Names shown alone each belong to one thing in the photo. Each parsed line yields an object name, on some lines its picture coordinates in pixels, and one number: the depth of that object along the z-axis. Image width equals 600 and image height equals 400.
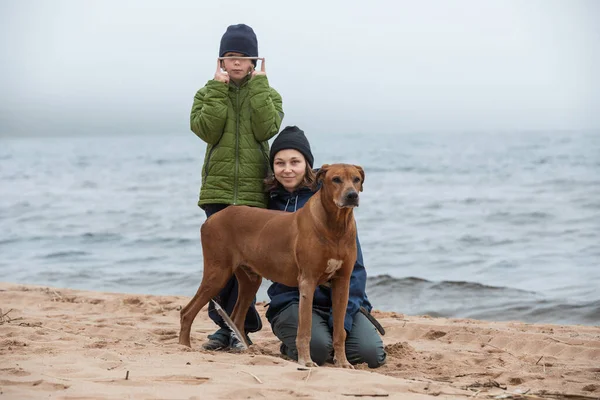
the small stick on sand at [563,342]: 12.97
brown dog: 9.89
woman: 11.25
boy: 11.78
